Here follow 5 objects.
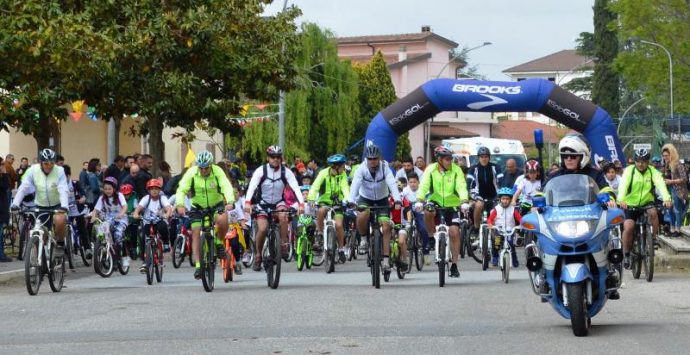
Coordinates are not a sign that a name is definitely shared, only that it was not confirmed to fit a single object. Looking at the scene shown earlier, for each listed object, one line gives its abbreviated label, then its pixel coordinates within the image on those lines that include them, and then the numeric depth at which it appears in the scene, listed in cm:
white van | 4422
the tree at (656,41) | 6075
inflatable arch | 3091
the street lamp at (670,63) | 5986
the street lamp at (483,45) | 6101
